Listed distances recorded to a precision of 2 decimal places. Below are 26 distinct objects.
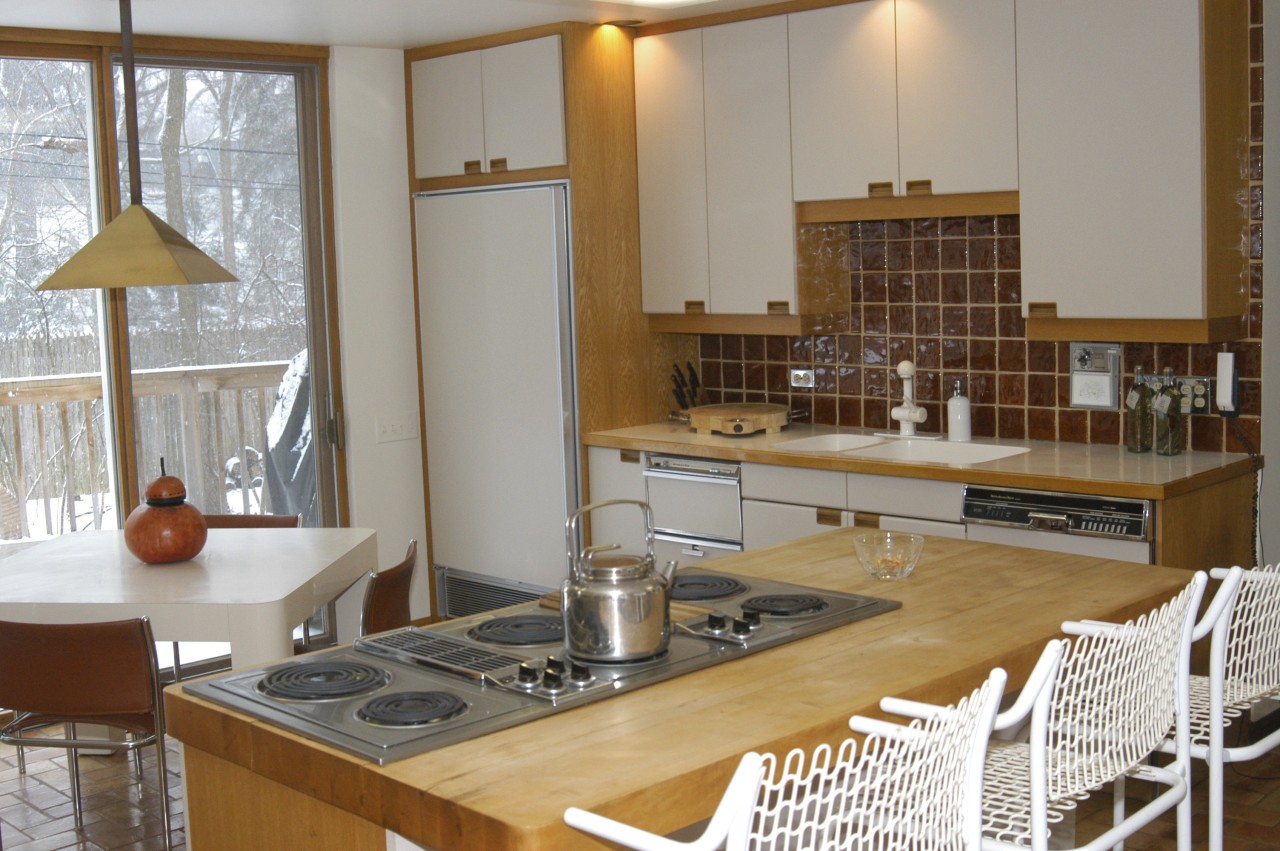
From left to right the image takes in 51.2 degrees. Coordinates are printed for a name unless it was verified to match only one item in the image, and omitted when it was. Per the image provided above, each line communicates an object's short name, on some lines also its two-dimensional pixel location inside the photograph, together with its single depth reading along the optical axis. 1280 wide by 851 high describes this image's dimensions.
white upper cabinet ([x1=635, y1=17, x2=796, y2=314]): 4.99
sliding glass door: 4.94
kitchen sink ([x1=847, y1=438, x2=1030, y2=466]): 4.62
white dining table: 3.37
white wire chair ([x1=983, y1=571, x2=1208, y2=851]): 2.24
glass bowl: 2.97
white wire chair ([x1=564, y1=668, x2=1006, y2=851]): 1.59
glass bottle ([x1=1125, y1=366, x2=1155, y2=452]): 4.30
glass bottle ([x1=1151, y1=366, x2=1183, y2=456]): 4.22
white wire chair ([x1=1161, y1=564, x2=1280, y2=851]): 2.51
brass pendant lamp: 3.63
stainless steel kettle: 2.28
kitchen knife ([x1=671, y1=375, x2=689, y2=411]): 5.66
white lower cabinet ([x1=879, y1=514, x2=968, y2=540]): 4.25
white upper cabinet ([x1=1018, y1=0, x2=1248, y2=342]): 3.93
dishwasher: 3.82
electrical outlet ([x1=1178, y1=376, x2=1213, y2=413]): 4.28
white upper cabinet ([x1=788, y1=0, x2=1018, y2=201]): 4.35
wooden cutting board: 5.09
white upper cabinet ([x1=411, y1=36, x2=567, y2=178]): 5.23
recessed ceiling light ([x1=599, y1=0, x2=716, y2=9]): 4.69
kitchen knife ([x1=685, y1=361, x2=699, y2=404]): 5.71
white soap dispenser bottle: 4.83
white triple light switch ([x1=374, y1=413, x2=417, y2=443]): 5.73
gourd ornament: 3.88
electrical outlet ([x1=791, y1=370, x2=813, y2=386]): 5.46
